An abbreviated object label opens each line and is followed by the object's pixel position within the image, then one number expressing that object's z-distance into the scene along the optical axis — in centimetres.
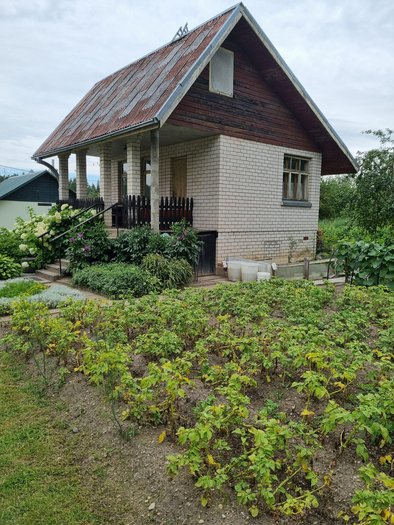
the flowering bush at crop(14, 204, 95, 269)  988
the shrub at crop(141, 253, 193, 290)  771
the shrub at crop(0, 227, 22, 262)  1006
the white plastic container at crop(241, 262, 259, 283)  902
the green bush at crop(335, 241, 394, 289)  703
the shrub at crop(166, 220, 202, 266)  838
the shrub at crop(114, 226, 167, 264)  833
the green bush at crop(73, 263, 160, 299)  685
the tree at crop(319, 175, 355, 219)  2610
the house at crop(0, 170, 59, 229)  2523
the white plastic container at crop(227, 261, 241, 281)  922
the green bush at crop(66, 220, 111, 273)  866
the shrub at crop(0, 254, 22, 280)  873
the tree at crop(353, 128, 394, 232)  1096
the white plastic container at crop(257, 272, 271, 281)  869
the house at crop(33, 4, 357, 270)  893
